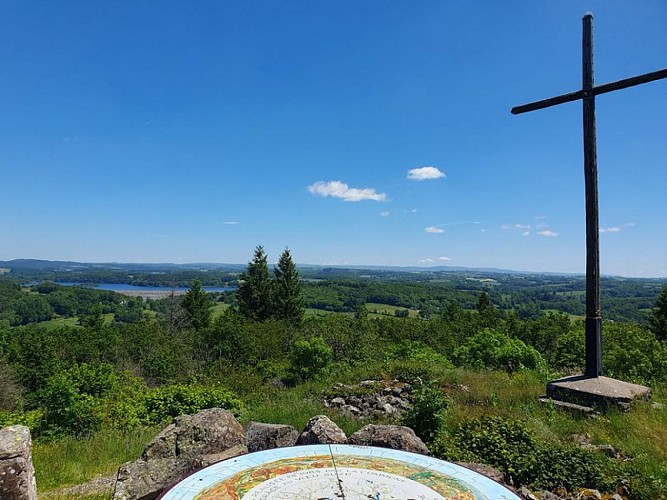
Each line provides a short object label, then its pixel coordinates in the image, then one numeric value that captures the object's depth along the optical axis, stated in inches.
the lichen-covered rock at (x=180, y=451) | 157.8
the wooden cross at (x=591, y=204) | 245.1
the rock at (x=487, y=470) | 159.2
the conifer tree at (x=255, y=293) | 1812.3
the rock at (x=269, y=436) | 196.2
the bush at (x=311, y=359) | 639.8
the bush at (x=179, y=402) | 357.4
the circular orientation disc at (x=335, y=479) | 122.0
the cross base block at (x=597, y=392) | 223.9
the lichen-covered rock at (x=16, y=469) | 129.0
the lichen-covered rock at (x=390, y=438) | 177.3
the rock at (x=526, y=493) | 149.7
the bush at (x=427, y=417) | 216.4
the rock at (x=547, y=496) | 156.6
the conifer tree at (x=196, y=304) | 1937.7
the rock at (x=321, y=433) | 182.1
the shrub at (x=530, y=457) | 167.9
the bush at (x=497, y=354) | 482.0
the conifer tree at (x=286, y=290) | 1813.5
